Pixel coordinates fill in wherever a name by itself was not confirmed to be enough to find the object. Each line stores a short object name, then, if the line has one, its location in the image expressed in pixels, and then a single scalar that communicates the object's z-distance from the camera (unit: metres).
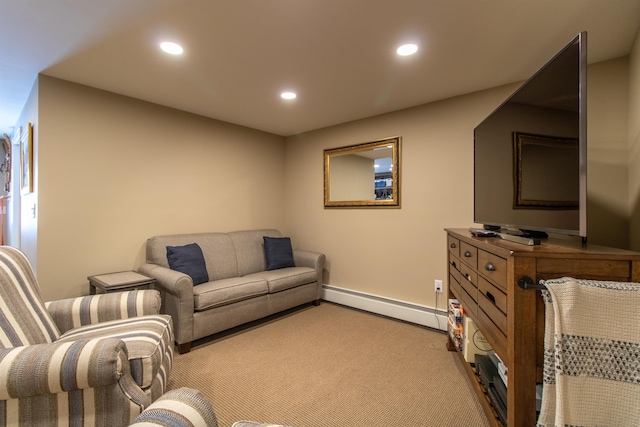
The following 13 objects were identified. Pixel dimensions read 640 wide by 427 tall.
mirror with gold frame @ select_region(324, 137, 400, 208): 3.23
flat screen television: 1.13
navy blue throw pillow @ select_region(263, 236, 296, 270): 3.54
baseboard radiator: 2.87
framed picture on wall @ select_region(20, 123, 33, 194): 2.52
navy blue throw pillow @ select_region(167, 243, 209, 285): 2.74
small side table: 2.22
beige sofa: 2.41
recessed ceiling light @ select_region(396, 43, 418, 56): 1.92
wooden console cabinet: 1.08
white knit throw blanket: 0.97
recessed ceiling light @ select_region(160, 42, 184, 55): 1.91
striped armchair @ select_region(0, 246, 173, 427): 0.97
